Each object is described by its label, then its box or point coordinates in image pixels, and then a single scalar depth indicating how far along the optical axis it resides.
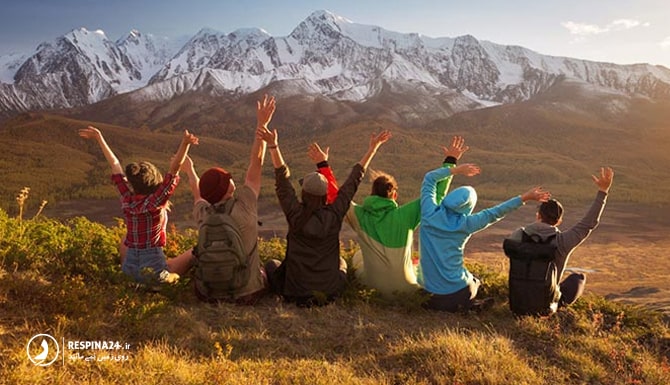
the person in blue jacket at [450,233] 5.27
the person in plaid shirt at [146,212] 4.89
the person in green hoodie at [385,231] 5.48
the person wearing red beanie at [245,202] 4.77
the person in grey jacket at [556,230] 5.30
